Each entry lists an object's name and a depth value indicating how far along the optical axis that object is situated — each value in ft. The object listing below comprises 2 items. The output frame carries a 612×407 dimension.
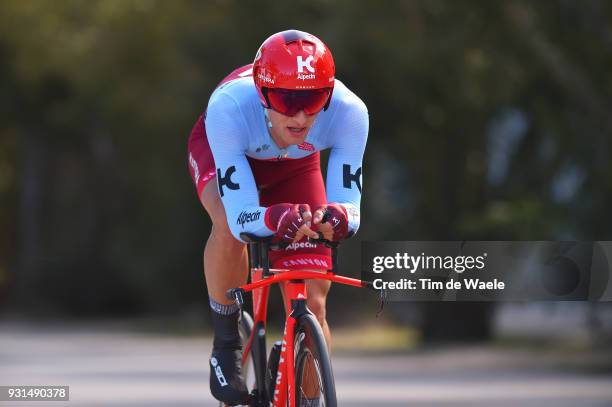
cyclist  35.86
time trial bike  34.22
